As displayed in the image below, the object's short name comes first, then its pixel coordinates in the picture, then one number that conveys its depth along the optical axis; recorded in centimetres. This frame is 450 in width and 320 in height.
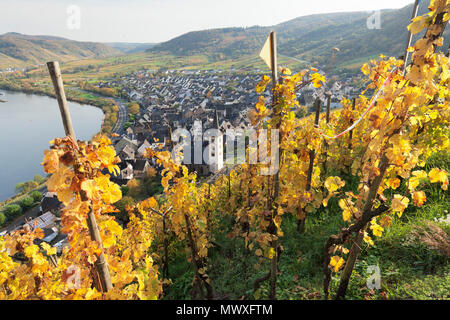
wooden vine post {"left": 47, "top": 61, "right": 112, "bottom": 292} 145
